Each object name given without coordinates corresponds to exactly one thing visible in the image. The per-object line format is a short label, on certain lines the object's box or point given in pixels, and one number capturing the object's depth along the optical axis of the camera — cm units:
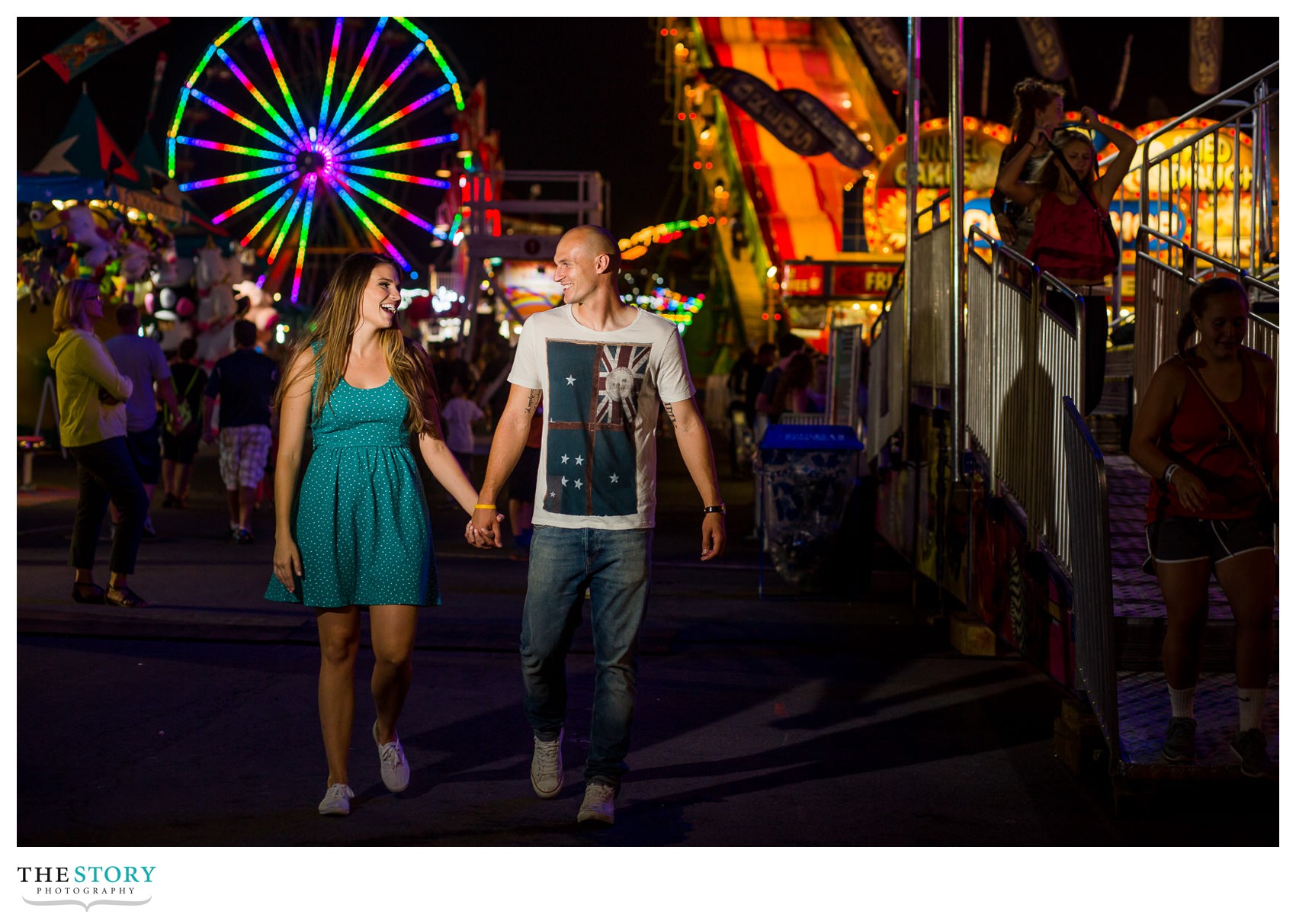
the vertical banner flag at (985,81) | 3209
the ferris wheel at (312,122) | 2984
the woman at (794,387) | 1425
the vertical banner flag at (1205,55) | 2881
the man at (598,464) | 493
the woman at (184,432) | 1523
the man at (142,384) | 1102
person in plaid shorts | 1264
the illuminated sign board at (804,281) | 2892
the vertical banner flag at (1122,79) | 3030
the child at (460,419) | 1596
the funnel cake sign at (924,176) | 2677
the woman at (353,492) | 496
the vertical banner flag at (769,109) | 2998
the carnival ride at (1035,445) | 558
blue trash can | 1002
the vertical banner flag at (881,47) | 2907
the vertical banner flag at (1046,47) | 2622
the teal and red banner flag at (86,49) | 1761
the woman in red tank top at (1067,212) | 818
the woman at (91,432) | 894
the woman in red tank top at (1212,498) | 519
